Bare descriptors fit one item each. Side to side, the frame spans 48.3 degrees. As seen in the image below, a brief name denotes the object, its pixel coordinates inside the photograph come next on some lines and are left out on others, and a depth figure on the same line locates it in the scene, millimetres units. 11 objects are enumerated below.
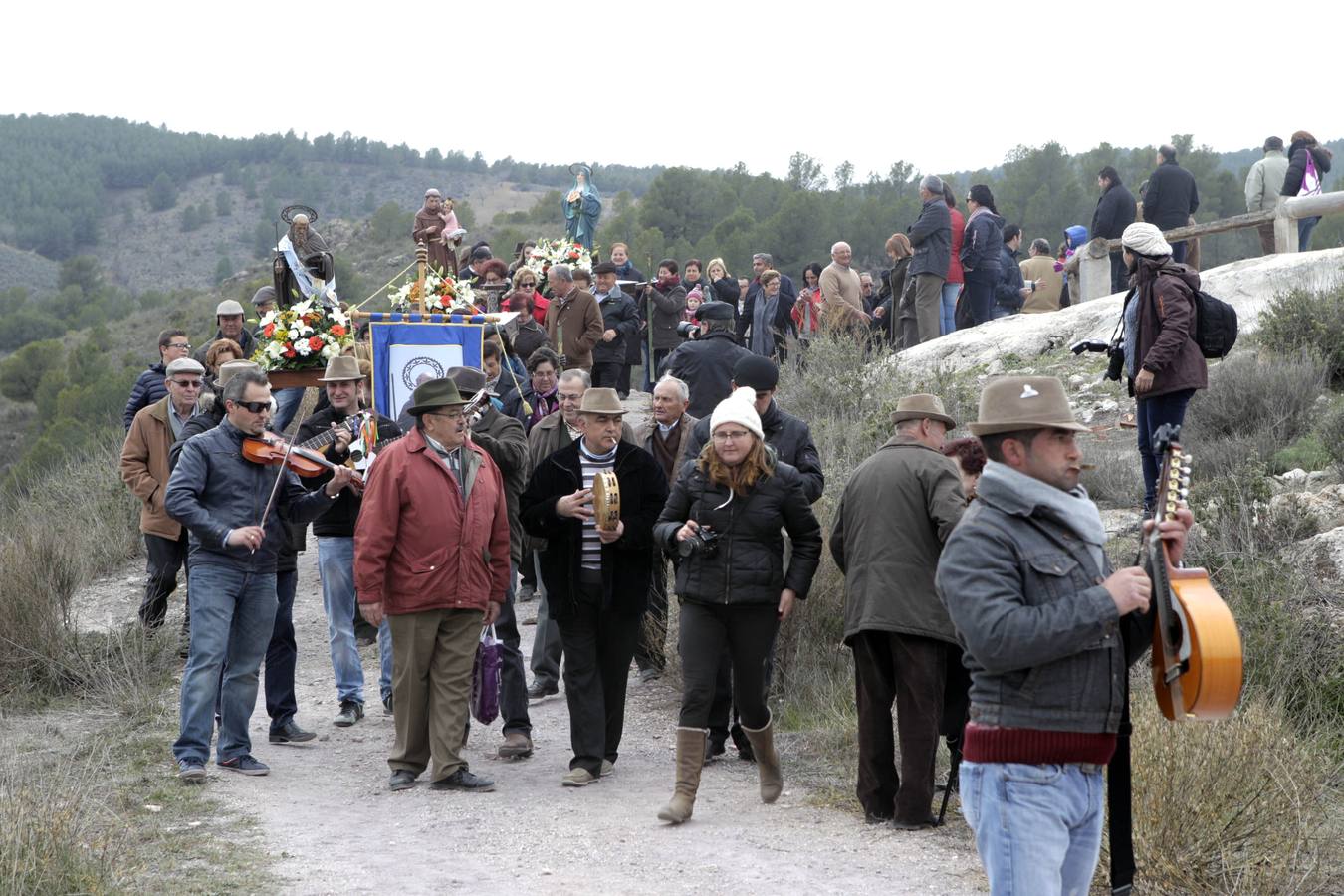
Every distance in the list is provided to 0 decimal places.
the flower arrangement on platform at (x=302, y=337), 13430
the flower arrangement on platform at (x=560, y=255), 21812
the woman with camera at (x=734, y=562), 7234
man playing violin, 7992
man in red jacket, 7707
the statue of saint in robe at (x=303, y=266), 14688
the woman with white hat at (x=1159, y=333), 9812
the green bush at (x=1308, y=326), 14117
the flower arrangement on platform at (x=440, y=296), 13180
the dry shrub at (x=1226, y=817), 5801
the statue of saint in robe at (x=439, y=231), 19031
